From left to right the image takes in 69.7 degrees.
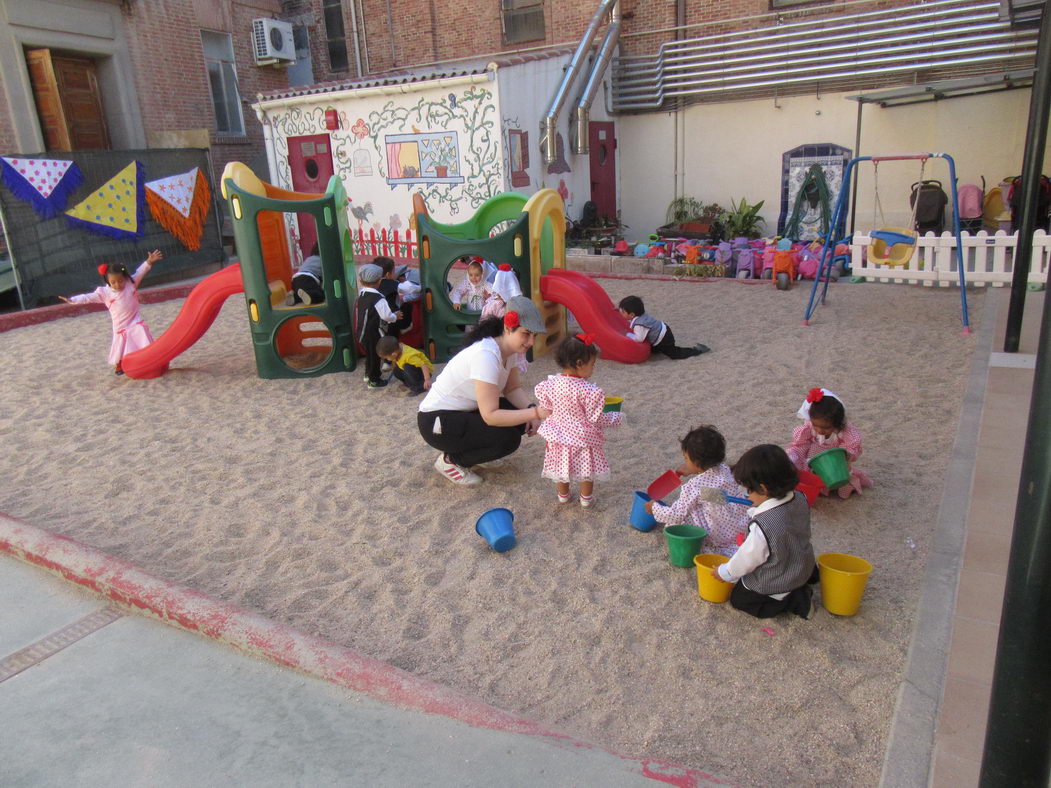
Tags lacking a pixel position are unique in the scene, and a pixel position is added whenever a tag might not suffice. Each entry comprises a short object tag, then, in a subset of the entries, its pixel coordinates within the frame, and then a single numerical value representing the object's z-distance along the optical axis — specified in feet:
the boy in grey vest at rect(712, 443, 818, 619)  9.95
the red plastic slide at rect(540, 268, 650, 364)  23.84
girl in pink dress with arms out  24.13
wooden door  42.50
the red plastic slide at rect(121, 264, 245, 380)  24.02
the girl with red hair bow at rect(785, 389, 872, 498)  13.57
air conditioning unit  55.01
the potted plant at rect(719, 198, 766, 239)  43.50
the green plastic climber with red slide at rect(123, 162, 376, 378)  22.47
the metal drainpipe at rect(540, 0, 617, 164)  42.86
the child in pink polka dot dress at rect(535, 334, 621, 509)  13.37
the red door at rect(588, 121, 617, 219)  47.06
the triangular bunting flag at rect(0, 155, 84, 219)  36.19
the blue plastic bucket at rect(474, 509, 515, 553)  12.95
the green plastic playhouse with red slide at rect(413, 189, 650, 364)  23.56
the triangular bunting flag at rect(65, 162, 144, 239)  39.58
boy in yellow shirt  21.76
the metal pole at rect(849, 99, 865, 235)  39.86
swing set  25.18
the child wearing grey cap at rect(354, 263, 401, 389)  22.44
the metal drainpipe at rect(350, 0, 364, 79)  58.23
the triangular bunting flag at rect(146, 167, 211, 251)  43.27
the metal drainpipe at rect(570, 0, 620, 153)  44.09
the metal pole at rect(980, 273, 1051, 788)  5.65
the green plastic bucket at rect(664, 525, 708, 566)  11.98
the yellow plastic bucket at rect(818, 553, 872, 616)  10.39
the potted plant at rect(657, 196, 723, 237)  44.16
